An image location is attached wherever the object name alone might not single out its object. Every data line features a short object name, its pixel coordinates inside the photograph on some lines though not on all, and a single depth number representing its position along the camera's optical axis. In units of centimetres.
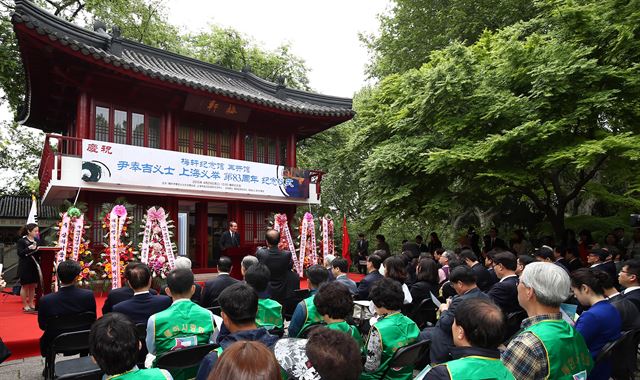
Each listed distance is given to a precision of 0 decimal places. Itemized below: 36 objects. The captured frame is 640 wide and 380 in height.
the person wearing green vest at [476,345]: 183
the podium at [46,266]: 766
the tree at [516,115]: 723
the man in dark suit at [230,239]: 1080
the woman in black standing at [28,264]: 764
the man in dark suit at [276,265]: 557
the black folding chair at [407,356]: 284
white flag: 943
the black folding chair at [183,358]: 271
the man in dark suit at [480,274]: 536
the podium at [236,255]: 1018
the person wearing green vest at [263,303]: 363
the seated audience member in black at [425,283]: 498
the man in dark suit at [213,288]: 469
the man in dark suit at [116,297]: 411
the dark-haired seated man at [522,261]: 541
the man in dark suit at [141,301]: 358
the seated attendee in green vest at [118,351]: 199
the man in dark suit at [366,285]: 489
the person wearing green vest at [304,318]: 342
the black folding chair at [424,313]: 494
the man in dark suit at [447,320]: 304
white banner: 986
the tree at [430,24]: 1580
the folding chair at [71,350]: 297
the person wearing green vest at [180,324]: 296
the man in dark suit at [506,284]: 430
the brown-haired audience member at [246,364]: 136
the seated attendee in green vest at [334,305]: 296
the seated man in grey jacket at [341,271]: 493
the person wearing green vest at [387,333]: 295
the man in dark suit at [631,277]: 429
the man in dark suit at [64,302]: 404
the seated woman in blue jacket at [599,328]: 305
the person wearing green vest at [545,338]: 220
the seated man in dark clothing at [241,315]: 248
